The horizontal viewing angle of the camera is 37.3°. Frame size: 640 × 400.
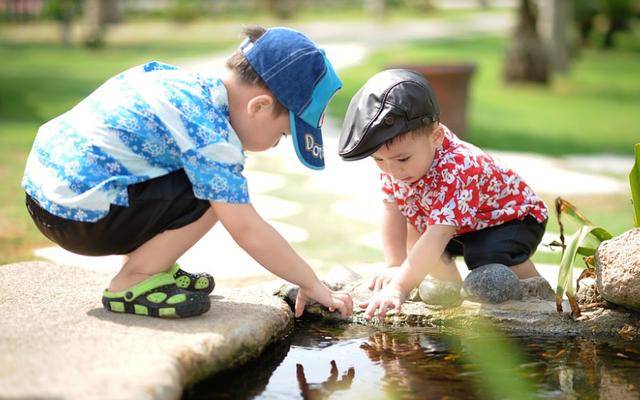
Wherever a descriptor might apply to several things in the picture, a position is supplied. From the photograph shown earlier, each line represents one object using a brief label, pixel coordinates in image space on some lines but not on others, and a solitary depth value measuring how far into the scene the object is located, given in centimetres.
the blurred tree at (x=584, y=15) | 1995
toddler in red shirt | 300
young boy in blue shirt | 267
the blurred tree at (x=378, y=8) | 2972
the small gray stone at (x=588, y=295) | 305
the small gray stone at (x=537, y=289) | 316
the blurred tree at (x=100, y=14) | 2548
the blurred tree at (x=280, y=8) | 2931
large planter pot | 843
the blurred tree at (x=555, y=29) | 1491
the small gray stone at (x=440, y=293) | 305
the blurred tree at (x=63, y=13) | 2216
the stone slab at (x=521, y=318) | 296
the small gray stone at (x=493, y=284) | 306
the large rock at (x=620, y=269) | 281
